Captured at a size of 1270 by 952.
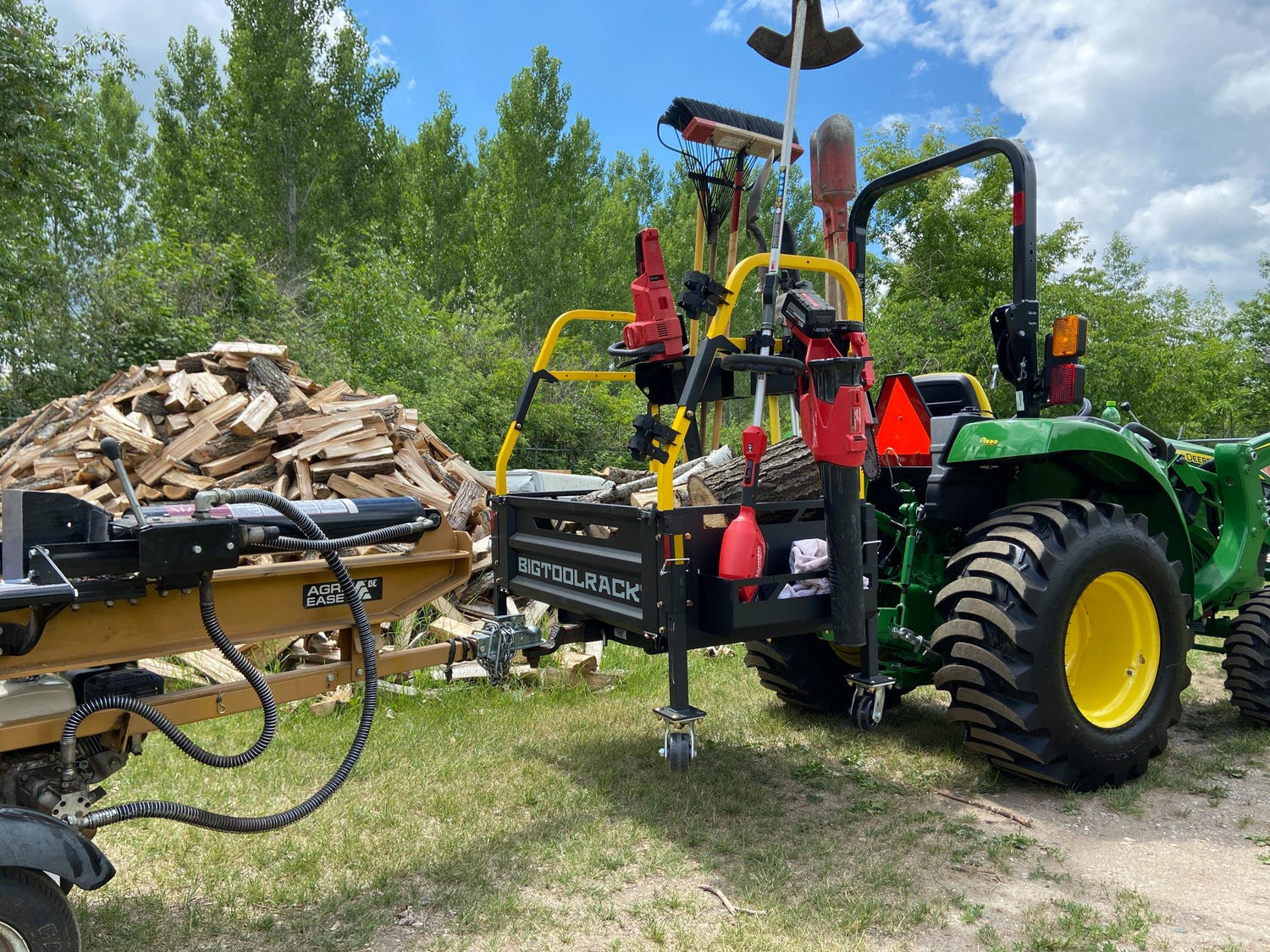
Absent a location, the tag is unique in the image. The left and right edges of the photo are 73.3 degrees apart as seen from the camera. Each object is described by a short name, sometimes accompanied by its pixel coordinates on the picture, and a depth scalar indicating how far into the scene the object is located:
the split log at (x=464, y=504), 6.98
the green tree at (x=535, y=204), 25.42
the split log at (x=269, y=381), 8.14
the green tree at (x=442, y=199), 26.12
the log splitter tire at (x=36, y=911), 1.95
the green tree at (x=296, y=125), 22.70
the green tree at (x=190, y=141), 22.61
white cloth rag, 3.25
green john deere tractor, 3.54
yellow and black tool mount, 2.80
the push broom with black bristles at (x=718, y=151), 5.70
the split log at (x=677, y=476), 6.09
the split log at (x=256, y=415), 7.38
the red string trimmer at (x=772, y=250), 2.93
